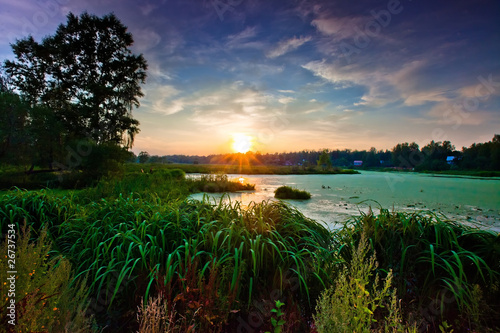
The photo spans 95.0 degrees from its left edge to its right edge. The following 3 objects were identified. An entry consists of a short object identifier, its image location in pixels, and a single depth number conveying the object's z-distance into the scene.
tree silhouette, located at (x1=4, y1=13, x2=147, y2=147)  13.30
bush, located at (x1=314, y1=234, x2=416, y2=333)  1.06
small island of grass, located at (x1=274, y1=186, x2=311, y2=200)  8.94
